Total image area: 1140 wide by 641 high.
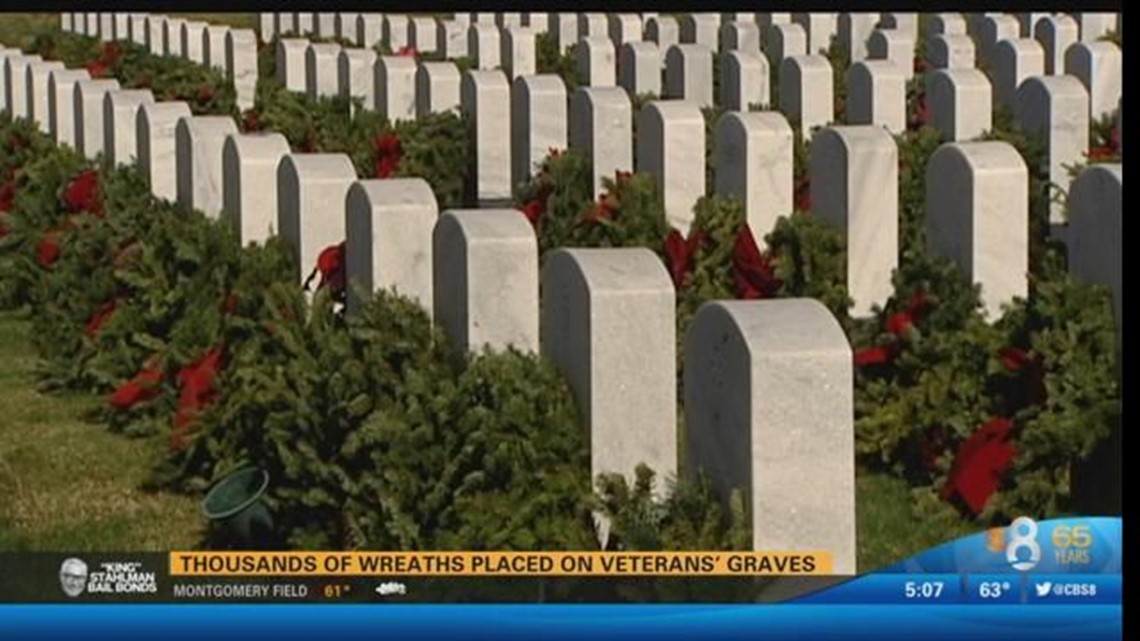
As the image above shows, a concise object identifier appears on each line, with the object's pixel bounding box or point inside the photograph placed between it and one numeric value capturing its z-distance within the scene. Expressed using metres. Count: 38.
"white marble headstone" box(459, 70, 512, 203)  10.89
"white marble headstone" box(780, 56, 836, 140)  11.44
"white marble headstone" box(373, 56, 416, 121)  12.67
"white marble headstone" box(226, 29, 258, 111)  15.33
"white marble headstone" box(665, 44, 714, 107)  13.38
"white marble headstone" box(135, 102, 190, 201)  9.46
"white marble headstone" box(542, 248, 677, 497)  5.40
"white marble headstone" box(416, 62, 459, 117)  11.93
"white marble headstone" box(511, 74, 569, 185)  10.56
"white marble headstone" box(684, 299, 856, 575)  4.85
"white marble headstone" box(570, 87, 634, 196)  9.75
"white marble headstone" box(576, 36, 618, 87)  14.34
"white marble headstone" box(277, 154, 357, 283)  7.62
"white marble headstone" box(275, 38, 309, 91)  15.13
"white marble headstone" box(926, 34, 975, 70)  13.81
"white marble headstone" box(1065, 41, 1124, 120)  11.89
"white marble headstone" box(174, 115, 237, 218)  8.73
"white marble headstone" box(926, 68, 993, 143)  10.30
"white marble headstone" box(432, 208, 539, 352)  6.02
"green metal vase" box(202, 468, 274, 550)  6.07
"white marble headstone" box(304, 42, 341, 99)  14.09
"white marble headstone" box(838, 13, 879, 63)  16.16
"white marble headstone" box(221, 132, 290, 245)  8.20
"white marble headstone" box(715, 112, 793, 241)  8.53
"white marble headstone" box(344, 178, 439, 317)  6.79
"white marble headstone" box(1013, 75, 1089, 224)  9.88
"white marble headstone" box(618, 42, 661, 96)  13.95
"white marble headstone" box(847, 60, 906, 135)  10.70
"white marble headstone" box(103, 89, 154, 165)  10.16
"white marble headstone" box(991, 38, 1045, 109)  12.44
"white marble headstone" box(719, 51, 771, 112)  12.62
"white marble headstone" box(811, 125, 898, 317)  7.89
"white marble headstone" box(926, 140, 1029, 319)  7.16
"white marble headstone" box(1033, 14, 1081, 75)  14.90
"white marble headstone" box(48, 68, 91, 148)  11.77
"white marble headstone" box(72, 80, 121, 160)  10.95
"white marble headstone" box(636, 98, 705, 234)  8.92
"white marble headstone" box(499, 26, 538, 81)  15.59
